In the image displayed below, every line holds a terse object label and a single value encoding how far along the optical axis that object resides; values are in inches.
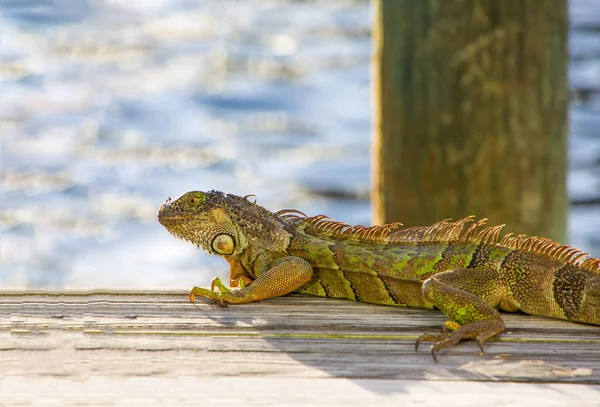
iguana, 329.7
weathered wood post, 470.9
